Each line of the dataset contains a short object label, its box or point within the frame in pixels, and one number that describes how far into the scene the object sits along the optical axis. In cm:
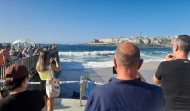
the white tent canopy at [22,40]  1296
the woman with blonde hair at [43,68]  305
